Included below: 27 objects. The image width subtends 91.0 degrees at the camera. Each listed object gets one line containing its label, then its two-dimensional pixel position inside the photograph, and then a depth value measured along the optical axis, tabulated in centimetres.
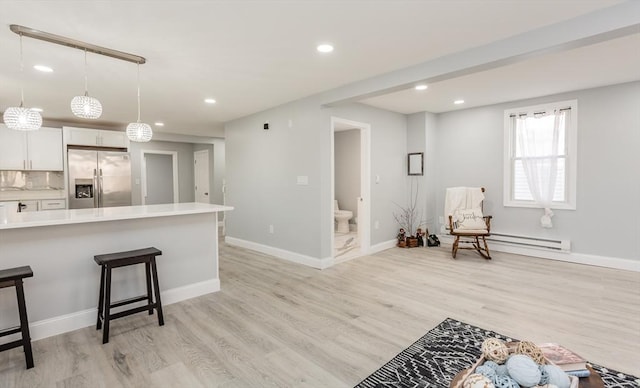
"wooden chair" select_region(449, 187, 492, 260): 471
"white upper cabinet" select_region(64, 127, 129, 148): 556
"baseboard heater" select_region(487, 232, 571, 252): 449
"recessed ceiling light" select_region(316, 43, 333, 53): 269
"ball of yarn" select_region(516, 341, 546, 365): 129
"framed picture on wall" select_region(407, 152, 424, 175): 560
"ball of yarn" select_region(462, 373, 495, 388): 114
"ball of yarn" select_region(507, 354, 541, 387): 118
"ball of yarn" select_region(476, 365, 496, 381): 123
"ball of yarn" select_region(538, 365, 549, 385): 119
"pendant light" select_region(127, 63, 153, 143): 325
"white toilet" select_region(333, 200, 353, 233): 691
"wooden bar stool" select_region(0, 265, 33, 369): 208
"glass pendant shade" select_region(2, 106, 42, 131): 250
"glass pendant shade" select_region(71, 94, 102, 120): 259
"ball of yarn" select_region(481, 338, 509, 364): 134
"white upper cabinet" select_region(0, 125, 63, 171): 499
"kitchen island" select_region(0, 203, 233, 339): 244
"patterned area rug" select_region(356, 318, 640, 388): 192
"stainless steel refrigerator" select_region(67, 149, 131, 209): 558
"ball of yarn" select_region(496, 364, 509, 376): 126
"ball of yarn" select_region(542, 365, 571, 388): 118
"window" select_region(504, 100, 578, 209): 445
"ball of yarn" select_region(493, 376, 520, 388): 117
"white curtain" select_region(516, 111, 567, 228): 456
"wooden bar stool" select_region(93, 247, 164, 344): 244
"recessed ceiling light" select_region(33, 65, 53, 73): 307
